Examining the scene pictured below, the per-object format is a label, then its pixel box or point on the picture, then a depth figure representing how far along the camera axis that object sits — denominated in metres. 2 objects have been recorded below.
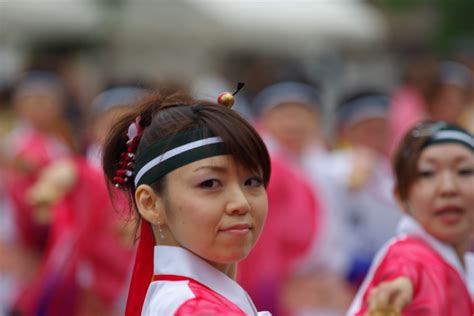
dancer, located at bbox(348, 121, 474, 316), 6.90
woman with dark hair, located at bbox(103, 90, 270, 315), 5.61
